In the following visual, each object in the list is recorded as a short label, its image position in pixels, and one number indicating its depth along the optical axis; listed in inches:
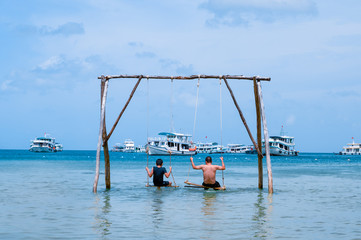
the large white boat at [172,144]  4328.2
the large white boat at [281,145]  5270.7
